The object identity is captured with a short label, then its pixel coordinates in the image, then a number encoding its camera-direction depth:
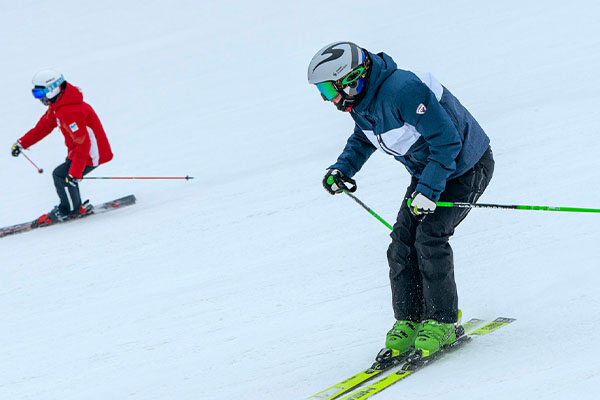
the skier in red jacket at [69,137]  16.78
